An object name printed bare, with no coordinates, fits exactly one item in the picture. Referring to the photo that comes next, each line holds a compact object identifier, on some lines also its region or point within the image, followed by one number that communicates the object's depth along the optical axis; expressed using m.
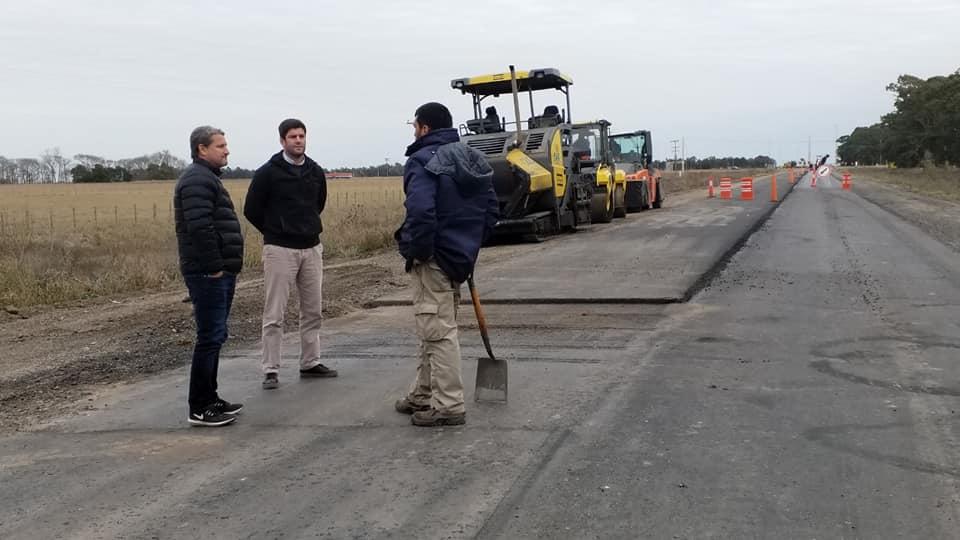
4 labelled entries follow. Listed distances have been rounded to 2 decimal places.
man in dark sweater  6.03
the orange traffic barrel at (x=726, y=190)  34.59
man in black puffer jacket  5.11
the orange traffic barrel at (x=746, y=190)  34.15
